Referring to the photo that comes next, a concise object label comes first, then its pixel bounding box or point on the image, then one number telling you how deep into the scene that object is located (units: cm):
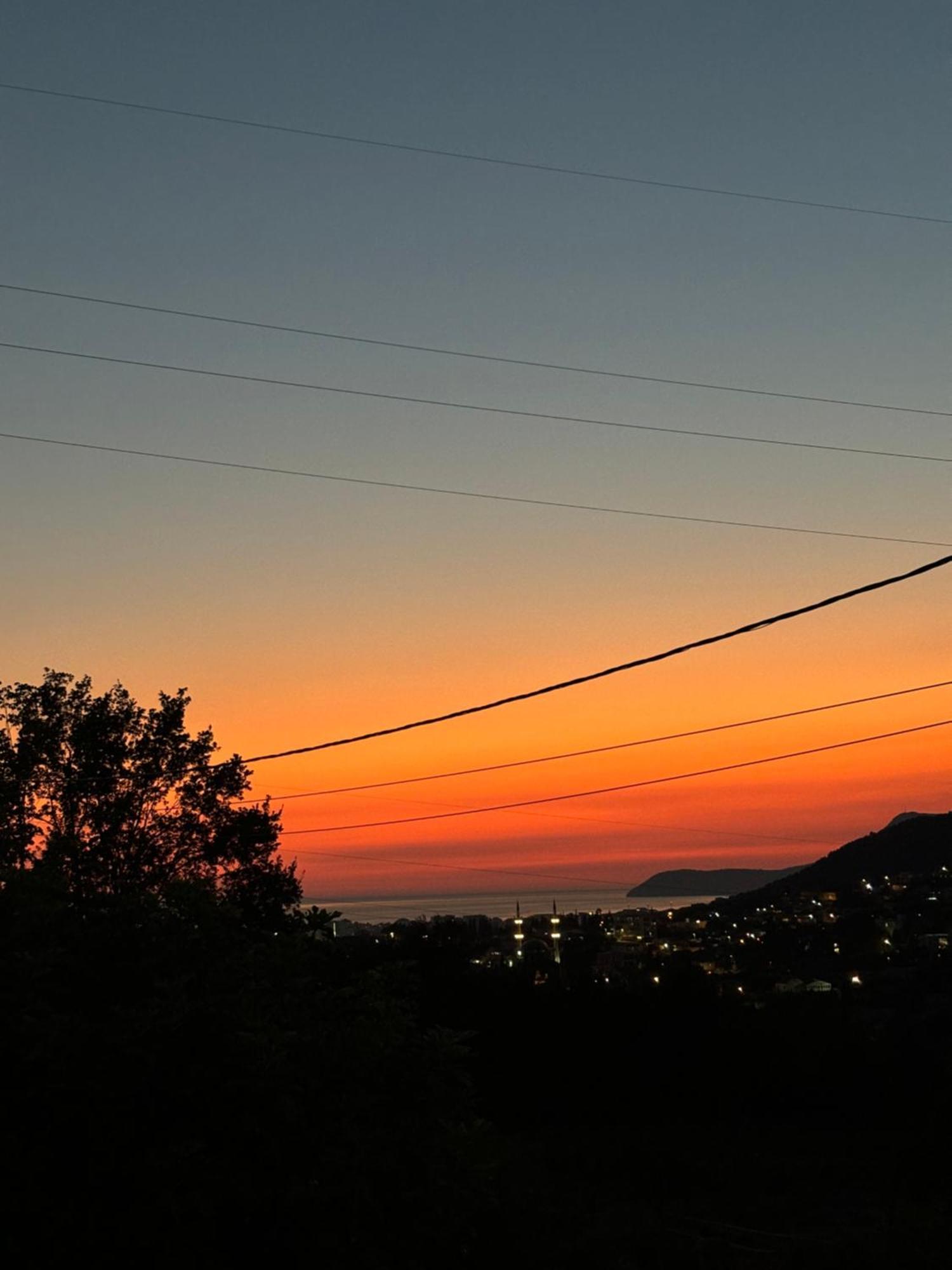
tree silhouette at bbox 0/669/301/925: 3275
